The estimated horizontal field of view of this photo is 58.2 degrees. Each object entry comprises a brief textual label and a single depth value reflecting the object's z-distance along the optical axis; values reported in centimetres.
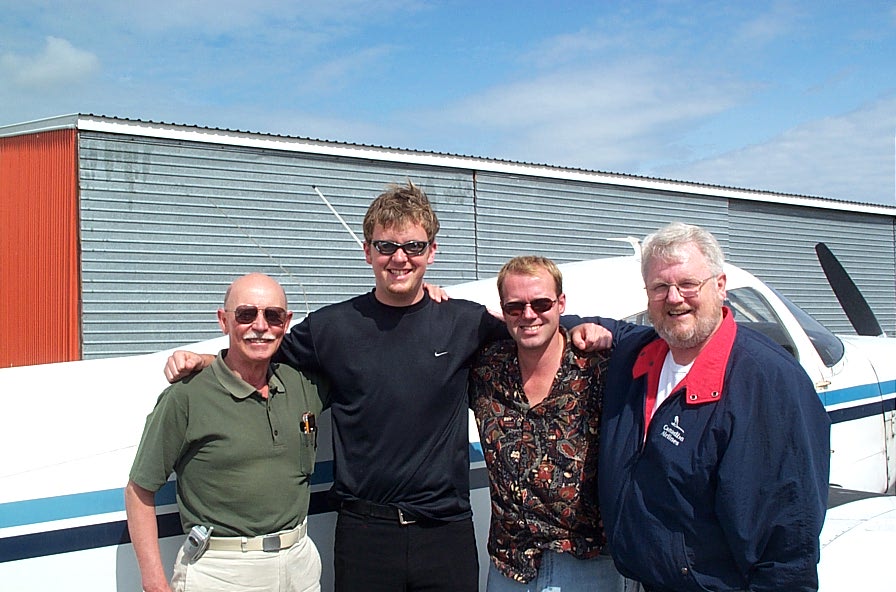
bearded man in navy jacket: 210
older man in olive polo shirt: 245
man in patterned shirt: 251
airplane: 255
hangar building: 1098
